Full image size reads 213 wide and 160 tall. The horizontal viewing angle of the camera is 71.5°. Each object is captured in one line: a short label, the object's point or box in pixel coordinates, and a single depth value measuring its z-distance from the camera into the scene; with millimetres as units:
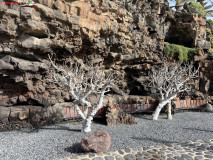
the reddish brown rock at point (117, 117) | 8683
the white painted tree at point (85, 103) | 7008
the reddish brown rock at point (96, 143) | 5008
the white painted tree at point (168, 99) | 9500
